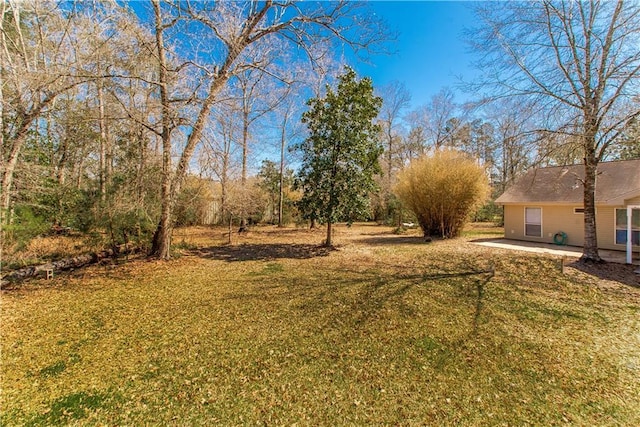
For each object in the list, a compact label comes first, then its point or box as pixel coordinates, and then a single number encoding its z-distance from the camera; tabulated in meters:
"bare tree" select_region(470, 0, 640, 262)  5.62
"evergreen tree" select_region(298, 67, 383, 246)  8.16
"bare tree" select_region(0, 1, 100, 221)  4.36
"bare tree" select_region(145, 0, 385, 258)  5.70
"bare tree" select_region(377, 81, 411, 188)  20.95
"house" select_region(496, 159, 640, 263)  8.40
